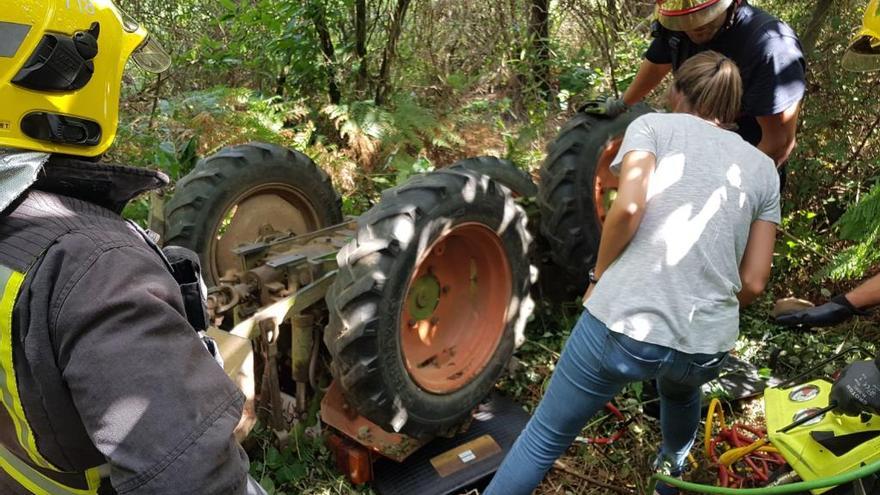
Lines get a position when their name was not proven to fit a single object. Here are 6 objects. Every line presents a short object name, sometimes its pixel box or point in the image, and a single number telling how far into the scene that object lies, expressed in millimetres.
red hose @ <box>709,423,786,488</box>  2945
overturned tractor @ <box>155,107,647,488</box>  2672
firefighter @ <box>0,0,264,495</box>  1054
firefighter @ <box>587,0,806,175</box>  3051
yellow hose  2784
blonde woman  2211
